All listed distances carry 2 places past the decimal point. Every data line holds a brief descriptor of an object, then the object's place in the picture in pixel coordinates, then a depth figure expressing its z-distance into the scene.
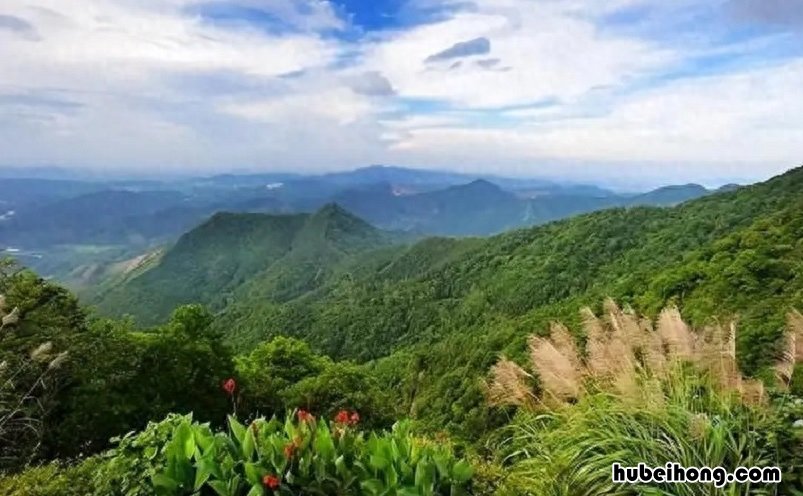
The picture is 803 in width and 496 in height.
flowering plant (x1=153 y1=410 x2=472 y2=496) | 3.02
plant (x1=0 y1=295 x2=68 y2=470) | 5.70
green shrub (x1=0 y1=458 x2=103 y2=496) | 3.56
